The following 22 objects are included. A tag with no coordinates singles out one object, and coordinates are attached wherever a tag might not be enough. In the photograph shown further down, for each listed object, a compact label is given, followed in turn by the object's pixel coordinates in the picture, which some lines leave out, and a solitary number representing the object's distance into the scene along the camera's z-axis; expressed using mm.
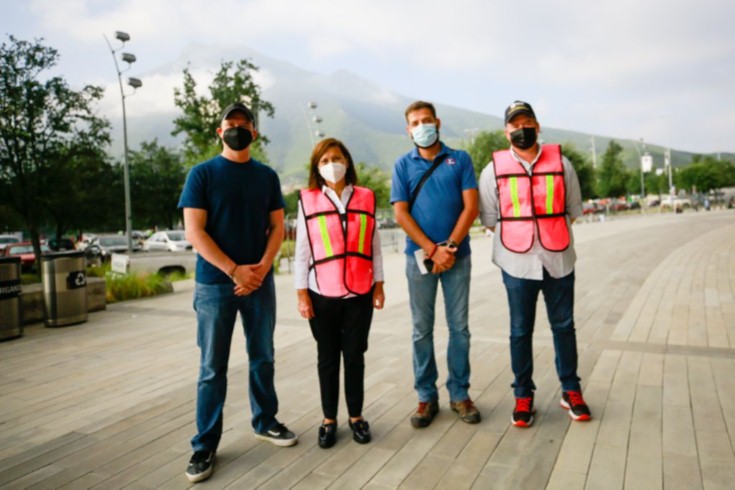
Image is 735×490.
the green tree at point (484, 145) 55531
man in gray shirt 3557
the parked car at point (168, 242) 21336
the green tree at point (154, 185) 50344
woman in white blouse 3316
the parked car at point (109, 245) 24703
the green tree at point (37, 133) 15242
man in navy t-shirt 3098
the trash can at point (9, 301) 6984
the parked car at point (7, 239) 30162
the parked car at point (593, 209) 61469
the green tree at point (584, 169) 62188
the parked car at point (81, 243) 32684
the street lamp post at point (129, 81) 19219
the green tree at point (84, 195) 16453
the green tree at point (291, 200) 76250
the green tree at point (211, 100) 32812
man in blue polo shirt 3602
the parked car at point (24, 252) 21328
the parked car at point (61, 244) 25750
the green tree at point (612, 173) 70500
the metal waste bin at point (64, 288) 7797
